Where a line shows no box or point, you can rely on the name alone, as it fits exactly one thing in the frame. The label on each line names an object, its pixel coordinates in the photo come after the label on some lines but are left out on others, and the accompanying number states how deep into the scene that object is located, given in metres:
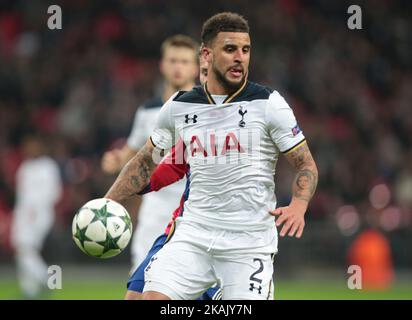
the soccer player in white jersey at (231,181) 12.71
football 12.77
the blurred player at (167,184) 13.50
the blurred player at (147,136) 18.11
